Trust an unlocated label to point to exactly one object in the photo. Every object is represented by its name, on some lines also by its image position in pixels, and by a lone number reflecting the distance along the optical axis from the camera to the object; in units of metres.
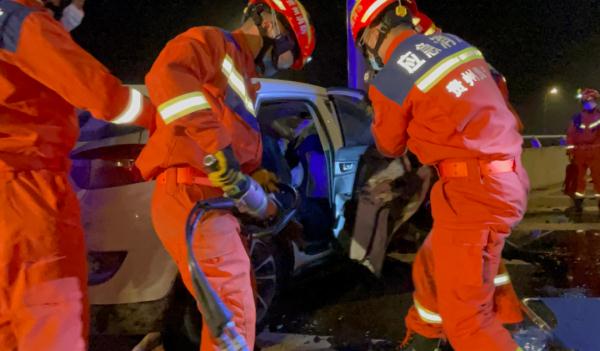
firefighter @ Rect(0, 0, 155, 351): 1.88
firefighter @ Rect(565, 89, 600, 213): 8.59
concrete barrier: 10.86
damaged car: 2.42
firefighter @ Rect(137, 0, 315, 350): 2.03
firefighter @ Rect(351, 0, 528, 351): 2.17
